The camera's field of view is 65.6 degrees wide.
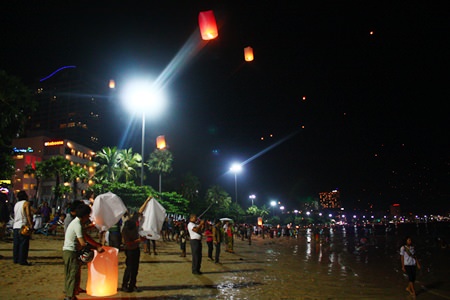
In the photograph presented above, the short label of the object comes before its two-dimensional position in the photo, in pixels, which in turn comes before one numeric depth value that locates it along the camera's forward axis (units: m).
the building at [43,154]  86.65
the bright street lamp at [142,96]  20.45
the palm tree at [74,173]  52.56
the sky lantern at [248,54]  15.22
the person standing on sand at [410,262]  10.20
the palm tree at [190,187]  58.64
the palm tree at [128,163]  46.41
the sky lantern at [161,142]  25.94
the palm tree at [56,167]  51.59
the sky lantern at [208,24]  10.55
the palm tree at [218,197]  60.96
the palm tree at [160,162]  55.97
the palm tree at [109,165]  44.66
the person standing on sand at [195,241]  10.59
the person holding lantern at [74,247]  6.05
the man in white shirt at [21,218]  9.35
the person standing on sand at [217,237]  14.50
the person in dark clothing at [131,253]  7.78
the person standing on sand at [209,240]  13.89
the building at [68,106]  127.25
